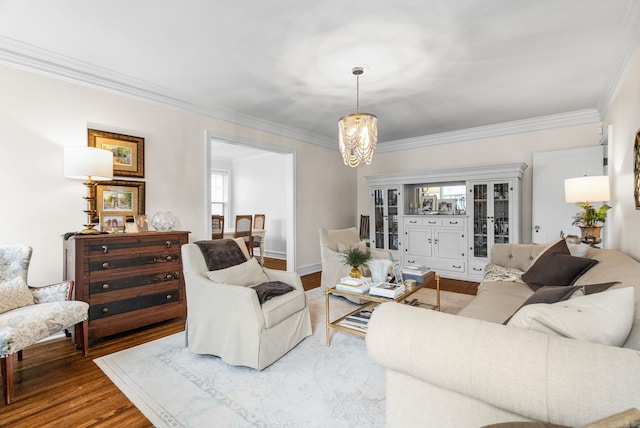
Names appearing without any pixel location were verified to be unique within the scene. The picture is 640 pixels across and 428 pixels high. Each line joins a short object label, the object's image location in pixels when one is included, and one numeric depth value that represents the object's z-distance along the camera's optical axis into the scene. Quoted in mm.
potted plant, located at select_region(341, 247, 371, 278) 2803
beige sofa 810
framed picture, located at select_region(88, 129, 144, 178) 3085
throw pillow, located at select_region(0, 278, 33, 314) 2211
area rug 1740
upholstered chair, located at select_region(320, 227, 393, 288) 3922
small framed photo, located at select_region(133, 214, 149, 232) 3171
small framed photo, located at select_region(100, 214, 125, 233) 3000
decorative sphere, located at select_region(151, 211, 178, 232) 3318
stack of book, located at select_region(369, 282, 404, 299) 2436
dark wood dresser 2619
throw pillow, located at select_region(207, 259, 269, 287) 2499
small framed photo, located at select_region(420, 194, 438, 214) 5492
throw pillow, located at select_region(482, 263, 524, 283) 2992
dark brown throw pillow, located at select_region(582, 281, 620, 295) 1422
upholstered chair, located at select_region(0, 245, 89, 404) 1872
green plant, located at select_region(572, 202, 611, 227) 2961
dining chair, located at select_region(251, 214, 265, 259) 6597
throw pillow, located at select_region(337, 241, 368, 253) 4072
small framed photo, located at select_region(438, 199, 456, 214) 5297
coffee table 2439
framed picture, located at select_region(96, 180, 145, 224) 3094
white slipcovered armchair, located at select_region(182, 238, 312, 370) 2207
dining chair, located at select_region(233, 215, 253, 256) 5707
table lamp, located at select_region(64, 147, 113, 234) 2617
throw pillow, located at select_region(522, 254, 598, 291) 2213
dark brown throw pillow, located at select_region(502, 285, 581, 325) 1440
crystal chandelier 2975
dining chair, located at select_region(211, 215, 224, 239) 5617
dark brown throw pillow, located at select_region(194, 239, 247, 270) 2629
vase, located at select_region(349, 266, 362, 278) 2798
